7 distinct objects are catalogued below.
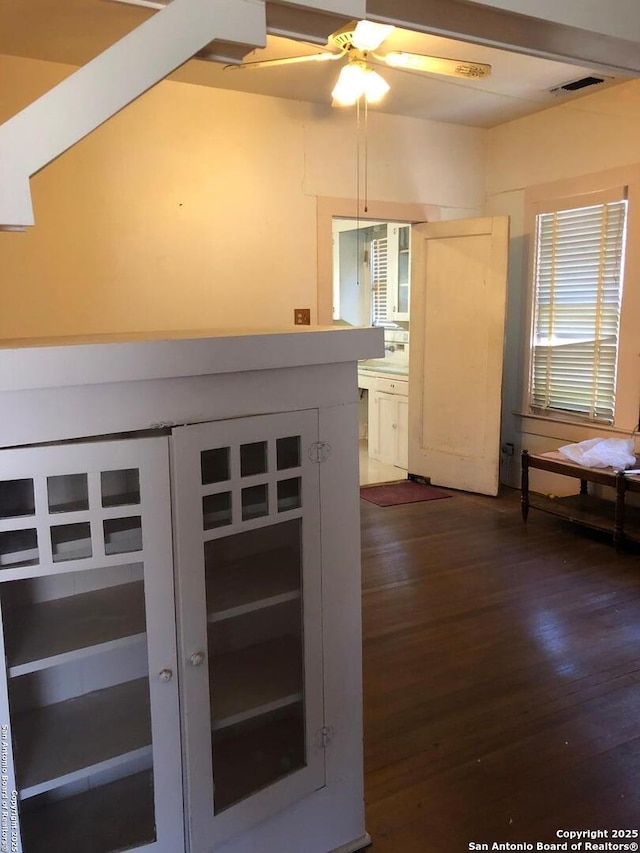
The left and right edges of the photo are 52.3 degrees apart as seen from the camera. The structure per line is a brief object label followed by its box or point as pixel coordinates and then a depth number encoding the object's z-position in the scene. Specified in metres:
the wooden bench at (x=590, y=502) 3.70
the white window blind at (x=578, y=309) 4.27
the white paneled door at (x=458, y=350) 4.78
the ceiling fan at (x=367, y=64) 2.94
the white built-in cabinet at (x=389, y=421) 5.83
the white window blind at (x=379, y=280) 6.43
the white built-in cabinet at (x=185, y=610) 1.24
